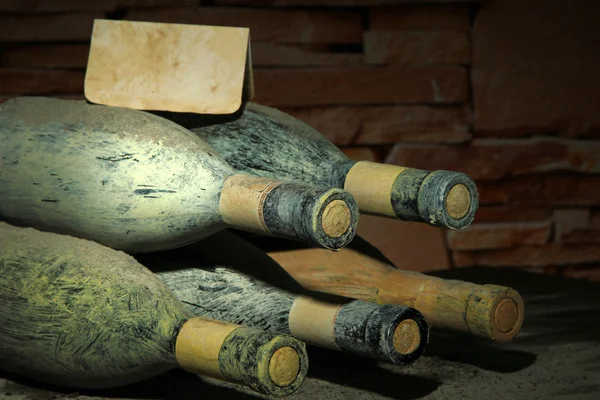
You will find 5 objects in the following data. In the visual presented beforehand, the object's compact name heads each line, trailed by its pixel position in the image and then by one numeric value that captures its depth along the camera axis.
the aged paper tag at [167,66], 0.88
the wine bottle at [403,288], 0.86
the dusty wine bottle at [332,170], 0.82
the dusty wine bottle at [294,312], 0.80
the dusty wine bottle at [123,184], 0.82
